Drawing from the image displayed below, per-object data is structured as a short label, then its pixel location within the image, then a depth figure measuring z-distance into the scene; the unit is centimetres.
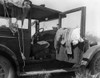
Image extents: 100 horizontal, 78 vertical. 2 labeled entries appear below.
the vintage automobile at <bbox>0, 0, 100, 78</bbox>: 423
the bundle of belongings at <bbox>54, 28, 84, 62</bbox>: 464
